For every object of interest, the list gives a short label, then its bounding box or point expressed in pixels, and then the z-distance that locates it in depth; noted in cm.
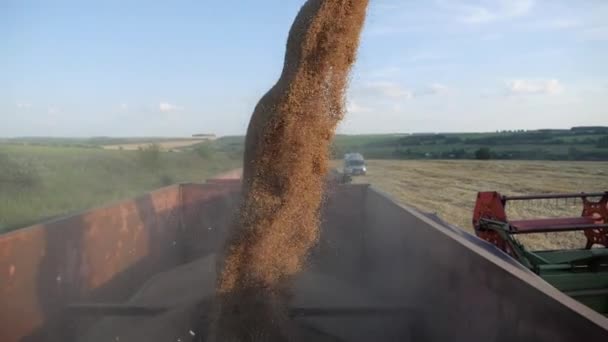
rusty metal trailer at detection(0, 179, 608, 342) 230
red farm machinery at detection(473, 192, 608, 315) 391
